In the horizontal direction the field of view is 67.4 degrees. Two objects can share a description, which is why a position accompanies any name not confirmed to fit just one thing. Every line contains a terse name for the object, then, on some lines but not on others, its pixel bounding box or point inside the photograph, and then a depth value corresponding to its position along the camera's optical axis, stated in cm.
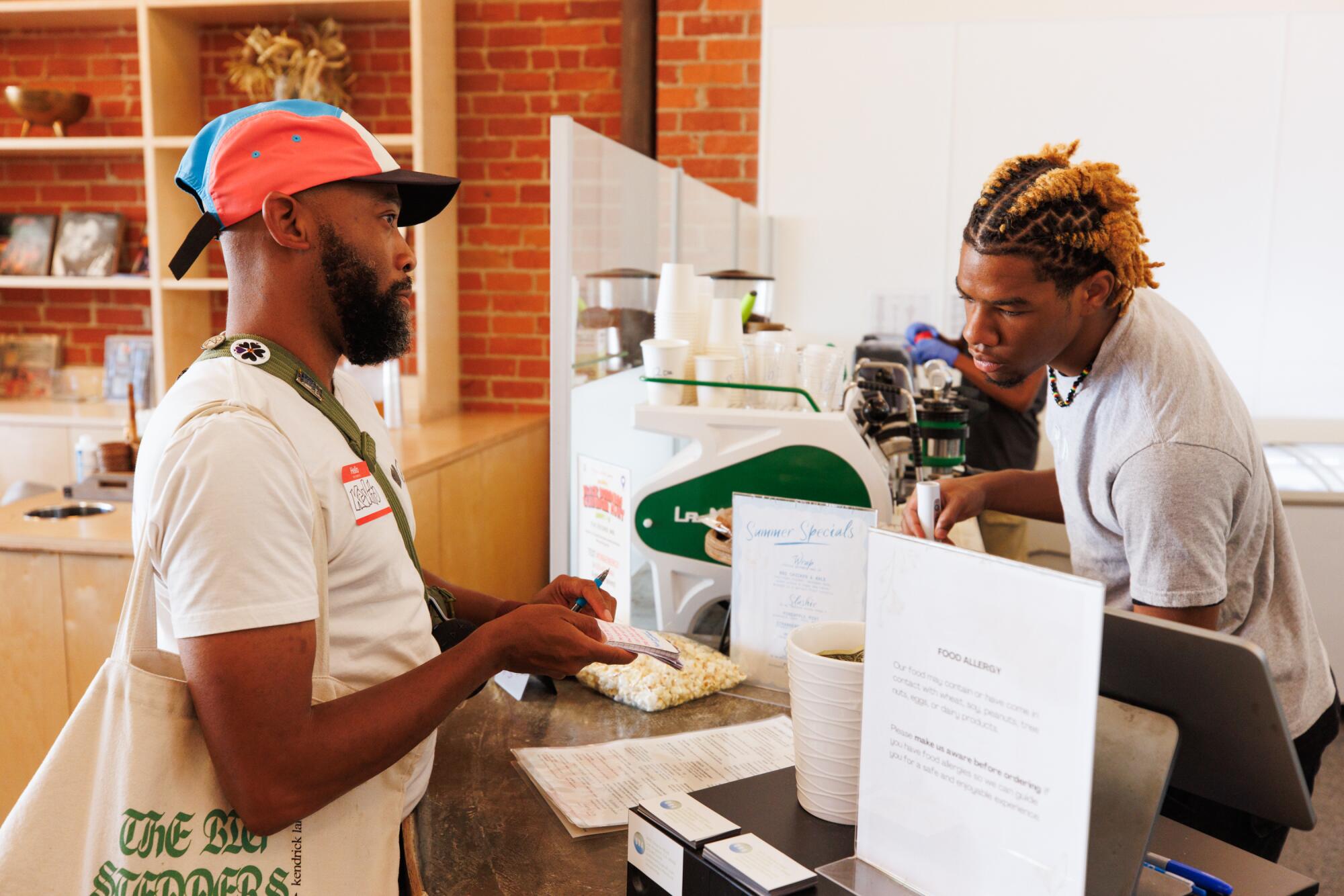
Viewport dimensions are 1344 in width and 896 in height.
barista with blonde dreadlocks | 116
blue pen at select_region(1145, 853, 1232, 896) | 85
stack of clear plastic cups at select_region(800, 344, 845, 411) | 201
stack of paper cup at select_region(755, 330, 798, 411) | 201
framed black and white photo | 420
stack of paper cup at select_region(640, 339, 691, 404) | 200
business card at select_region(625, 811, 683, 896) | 89
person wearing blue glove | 335
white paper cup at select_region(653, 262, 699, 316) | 212
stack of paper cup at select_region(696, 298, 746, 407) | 213
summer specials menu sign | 142
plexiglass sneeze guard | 183
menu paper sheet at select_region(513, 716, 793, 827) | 114
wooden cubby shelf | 383
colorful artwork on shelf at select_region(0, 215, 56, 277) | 421
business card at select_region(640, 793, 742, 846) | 90
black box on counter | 87
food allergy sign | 66
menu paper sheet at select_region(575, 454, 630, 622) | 174
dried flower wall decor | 381
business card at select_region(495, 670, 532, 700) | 146
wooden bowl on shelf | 395
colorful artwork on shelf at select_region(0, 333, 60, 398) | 443
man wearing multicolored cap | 89
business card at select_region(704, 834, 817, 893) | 83
